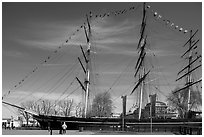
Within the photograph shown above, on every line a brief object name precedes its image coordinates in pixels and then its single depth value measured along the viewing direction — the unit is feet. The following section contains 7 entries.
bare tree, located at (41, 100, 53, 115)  213.07
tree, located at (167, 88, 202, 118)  169.37
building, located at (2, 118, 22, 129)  192.44
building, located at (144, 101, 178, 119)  164.25
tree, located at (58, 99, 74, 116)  213.95
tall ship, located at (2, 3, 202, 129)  133.69
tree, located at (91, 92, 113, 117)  182.19
